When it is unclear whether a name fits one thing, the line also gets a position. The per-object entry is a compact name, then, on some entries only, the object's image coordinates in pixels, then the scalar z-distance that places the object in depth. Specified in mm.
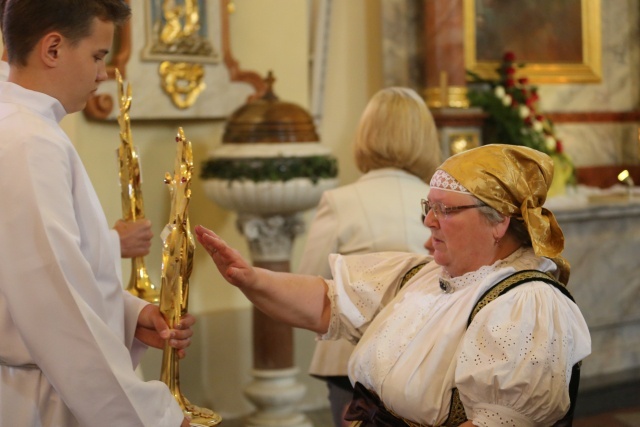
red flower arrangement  7246
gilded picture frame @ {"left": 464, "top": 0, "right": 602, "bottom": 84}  7832
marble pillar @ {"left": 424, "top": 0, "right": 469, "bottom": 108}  7191
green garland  5219
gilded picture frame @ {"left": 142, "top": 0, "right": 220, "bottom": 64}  5453
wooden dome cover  5320
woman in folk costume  2381
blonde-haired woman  3830
